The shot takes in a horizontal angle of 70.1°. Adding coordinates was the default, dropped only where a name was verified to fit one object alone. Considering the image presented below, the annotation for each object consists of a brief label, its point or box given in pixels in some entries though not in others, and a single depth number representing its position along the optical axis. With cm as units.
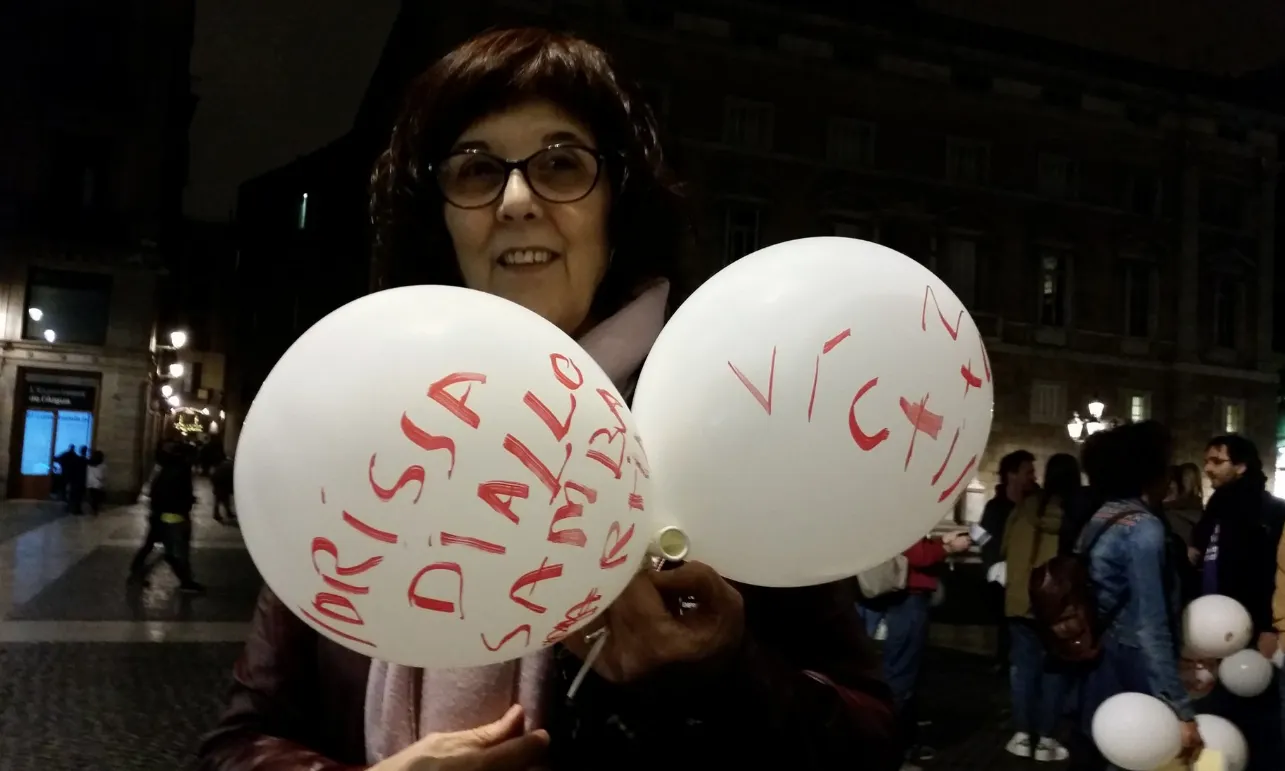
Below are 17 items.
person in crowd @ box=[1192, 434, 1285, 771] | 408
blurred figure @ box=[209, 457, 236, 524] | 1395
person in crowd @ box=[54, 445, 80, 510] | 1691
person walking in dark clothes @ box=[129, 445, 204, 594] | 857
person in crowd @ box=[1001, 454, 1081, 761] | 480
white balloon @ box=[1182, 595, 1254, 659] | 359
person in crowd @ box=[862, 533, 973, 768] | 475
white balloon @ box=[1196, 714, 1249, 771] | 344
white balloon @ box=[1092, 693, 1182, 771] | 299
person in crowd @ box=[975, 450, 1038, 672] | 588
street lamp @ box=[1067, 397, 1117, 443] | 1695
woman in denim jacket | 317
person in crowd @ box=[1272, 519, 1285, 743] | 387
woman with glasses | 96
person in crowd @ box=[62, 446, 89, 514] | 1662
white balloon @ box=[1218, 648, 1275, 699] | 389
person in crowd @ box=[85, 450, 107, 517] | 1626
